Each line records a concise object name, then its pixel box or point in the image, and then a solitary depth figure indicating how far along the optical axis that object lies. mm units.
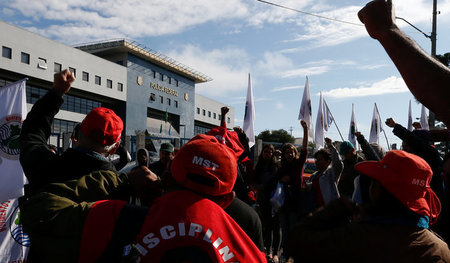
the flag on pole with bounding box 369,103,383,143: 16703
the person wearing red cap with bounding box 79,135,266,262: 1352
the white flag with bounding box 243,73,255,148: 9316
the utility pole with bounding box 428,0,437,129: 13188
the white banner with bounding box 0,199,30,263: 4094
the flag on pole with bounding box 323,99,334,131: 13242
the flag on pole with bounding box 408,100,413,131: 19406
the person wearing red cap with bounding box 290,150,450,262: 1556
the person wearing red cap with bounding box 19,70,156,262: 1404
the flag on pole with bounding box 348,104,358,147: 15855
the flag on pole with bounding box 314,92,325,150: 11617
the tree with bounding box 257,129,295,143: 60656
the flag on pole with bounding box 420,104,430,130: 16869
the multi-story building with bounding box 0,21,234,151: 34375
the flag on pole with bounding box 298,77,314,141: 10547
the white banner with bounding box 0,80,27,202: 3896
